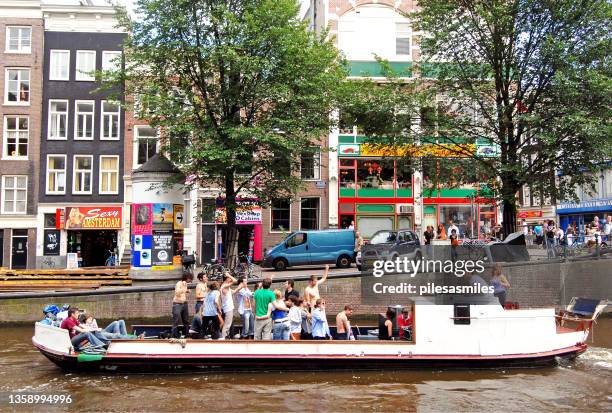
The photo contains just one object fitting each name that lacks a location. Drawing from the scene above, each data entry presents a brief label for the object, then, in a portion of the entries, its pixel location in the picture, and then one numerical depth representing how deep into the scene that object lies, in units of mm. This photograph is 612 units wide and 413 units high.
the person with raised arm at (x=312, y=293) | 13914
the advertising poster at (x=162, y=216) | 20344
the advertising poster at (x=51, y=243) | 33031
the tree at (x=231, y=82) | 20016
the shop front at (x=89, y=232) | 33094
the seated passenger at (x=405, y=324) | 13441
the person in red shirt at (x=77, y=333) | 12867
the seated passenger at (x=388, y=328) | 13305
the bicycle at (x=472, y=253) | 12336
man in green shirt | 13203
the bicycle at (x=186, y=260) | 20141
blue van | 25516
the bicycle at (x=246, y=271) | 21156
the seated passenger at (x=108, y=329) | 13172
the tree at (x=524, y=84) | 18344
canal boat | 12820
